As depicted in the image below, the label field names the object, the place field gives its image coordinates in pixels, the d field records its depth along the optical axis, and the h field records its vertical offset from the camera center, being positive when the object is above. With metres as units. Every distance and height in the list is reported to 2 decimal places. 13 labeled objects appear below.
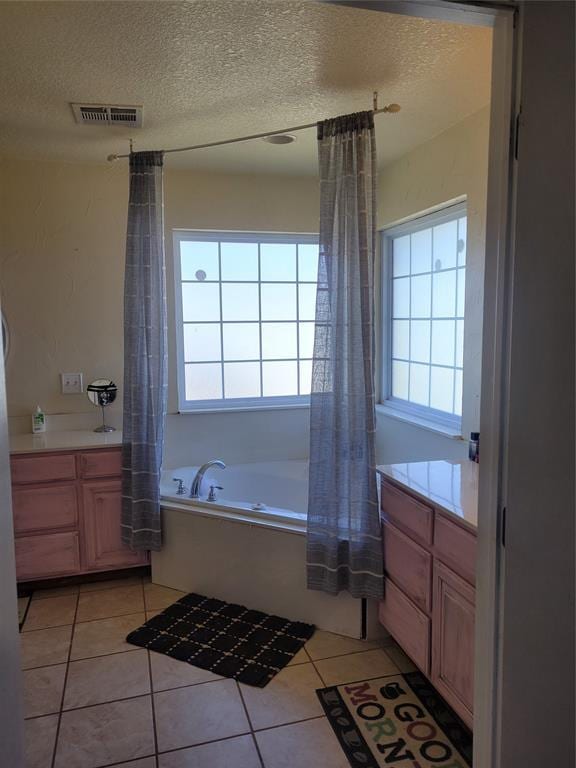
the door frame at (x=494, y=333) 1.00 +0.01
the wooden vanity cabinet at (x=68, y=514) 2.80 -0.95
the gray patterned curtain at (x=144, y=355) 2.75 -0.09
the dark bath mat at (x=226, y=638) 2.23 -1.37
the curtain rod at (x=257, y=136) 2.15 +0.99
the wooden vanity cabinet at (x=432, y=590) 1.69 -0.91
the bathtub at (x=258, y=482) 3.32 -0.93
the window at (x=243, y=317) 3.54 +0.14
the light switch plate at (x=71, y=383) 3.28 -0.28
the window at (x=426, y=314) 2.80 +0.14
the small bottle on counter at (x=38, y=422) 3.18 -0.51
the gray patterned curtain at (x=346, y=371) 2.16 -0.14
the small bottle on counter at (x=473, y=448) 2.26 -0.47
